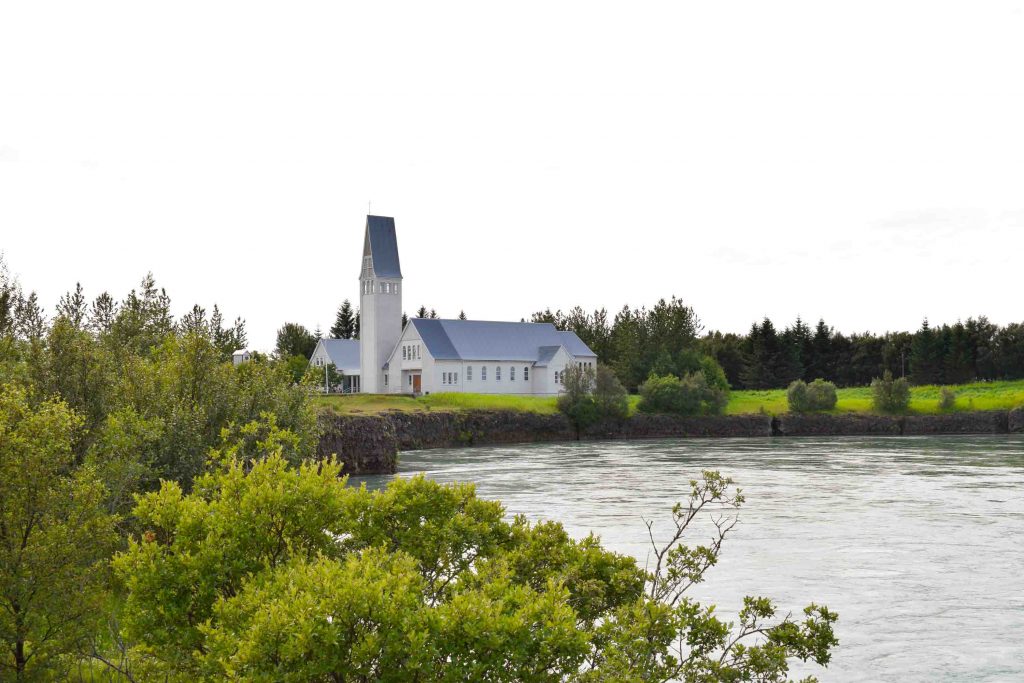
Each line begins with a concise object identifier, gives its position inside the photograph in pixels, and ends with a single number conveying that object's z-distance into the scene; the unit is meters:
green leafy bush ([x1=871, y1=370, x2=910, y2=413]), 83.06
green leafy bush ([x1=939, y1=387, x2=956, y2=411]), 84.44
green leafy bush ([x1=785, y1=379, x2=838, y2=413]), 84.50
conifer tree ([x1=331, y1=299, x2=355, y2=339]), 142.41
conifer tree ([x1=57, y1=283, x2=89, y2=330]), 30.95
